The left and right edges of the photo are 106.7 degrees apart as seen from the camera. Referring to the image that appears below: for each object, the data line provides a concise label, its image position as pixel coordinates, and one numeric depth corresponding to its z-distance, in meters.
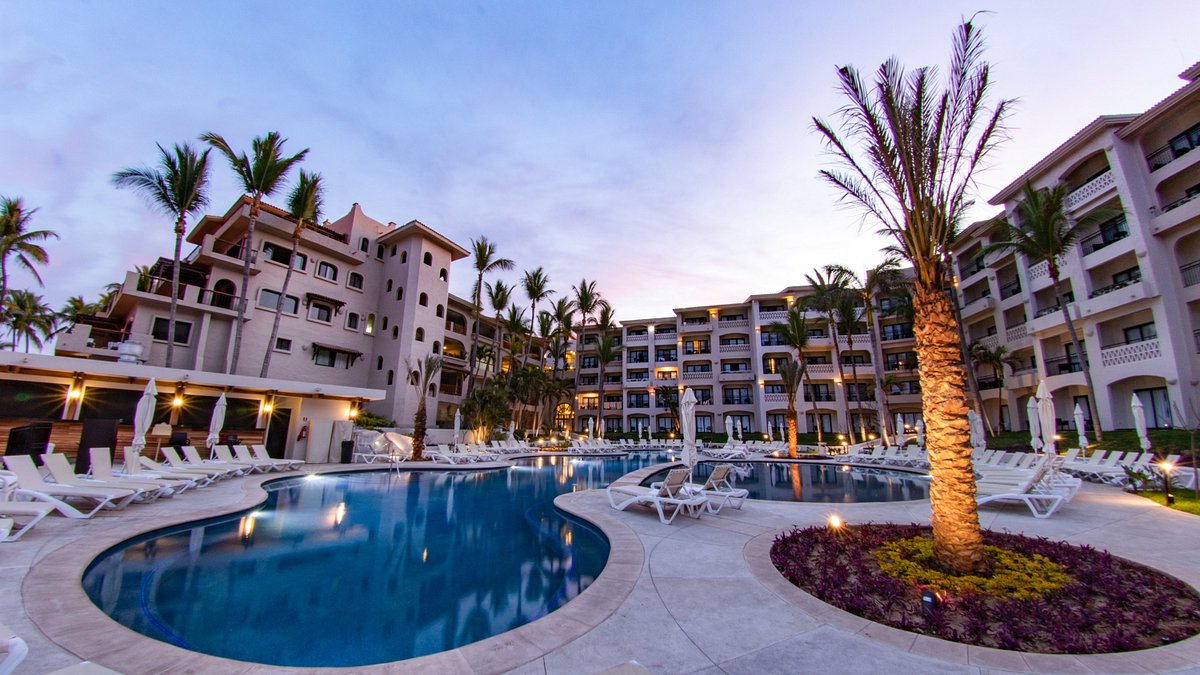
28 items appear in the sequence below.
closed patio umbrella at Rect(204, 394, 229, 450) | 14.35
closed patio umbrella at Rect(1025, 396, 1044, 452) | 15.09
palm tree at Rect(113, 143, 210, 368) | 19.47
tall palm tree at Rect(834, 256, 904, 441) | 27.61
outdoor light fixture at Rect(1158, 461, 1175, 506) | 9.00
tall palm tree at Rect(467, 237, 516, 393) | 31.89
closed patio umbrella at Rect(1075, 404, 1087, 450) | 16.28
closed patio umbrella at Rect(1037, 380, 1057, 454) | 11.17
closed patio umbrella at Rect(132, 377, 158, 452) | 11.11
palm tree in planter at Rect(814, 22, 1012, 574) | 5.24
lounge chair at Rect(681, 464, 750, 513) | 8.56
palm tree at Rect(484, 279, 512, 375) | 34.78
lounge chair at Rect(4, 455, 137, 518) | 6.46
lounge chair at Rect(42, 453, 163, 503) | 7.44
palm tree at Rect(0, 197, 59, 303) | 23.20
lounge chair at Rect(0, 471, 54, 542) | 5.48
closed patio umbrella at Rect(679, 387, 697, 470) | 11.09
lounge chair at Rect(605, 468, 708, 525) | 7.66
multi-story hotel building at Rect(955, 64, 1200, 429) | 18.31
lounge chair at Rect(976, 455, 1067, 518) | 8.07
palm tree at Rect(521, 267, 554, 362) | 36.84
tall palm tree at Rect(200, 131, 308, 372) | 21.06
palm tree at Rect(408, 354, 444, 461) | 19.55
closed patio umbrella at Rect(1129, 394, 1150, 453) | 14.30
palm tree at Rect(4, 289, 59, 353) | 36.62
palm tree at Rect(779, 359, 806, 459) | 25.77
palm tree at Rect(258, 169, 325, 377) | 22.94
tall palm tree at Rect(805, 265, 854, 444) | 29.66
